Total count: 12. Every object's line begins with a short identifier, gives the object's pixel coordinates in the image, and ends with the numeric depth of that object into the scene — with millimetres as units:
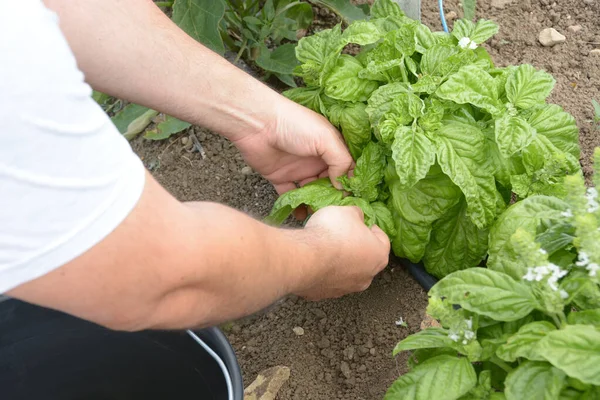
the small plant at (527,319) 803
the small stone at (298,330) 1604
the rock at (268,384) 1523
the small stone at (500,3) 2010
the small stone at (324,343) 1566
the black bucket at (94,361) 1404
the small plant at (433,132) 1264
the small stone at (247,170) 1881
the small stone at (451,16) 2014
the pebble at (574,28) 1893
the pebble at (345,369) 1514
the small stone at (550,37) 1870
